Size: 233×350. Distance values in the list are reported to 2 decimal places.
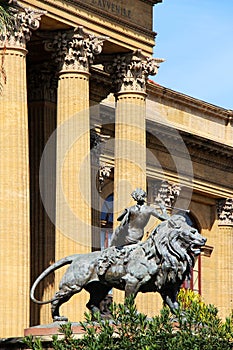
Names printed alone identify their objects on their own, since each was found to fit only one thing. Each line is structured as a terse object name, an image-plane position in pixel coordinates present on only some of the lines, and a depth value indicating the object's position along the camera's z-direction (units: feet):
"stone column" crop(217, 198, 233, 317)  244.01
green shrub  116.57
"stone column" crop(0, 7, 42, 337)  158.92
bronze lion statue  135.13
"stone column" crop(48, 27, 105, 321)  169.17
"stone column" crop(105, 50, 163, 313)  181.57
